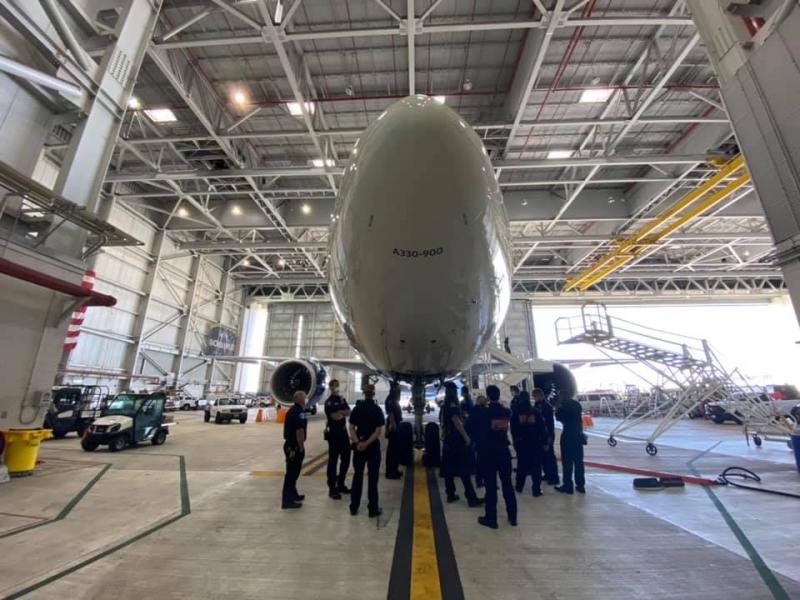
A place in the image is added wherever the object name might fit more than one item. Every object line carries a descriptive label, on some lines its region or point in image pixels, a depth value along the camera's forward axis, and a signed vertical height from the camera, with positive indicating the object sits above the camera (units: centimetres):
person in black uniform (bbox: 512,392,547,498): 473 -43
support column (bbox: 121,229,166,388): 2159 +603
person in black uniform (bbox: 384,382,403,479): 577 -66
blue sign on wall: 2925 +573
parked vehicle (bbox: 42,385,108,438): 1035 -2
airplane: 281 +139
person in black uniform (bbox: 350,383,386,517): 392 -38
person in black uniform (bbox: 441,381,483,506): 433 -51
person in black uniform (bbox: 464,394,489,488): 404 -13
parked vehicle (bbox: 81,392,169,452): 815 -28
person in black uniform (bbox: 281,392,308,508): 415 -41
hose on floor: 502 -111
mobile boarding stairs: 841 +74
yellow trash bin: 551 -56
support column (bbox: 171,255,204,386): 2545 +623
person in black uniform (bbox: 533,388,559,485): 559 -66
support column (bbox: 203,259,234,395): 2894 +912
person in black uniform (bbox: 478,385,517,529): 365 -49
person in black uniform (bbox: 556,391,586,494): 503 -46
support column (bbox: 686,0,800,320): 326 +293
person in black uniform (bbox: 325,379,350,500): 471 -38
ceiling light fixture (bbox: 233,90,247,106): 1285 +1084
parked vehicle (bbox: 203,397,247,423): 1647 -5
